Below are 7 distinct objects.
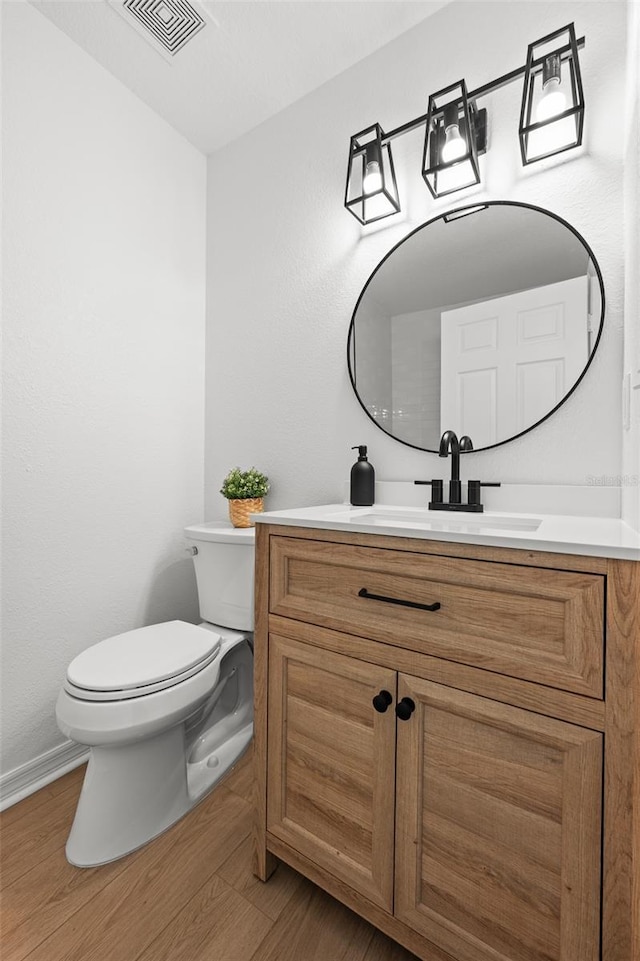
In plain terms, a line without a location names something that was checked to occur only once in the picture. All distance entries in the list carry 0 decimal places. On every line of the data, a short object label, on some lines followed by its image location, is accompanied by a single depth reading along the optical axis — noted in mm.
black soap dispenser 1441
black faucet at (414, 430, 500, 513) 1239
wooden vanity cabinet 669
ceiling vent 1422
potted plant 1725
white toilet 1149
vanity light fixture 1158
